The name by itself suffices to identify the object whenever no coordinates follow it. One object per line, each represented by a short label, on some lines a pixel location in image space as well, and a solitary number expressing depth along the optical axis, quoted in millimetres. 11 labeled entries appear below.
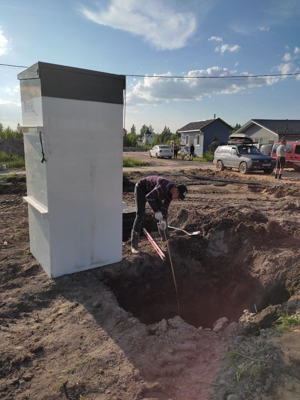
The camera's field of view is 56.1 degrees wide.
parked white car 31516
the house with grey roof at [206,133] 33788
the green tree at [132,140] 51100
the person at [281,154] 14031
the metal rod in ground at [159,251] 4980
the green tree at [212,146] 33031
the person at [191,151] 30322
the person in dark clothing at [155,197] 4699
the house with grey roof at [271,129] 28844
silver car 16500
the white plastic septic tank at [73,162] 3699
